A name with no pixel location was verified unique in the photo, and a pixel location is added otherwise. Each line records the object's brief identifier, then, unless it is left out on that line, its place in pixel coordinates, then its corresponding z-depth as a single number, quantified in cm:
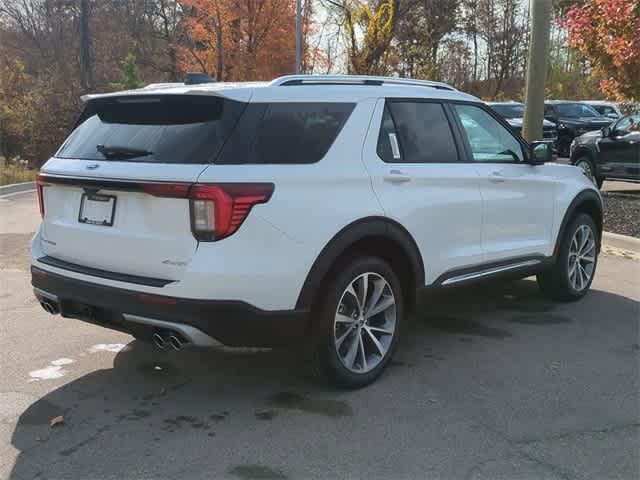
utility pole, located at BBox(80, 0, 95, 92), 2170
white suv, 346
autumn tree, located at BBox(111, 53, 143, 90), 2453
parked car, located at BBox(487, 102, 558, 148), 2194
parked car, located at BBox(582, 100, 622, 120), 2481
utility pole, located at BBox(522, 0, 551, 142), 957
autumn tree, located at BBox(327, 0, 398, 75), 2042
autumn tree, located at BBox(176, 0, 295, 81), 2668
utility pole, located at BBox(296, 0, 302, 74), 2163
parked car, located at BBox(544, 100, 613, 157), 2214
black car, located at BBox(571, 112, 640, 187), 1309
